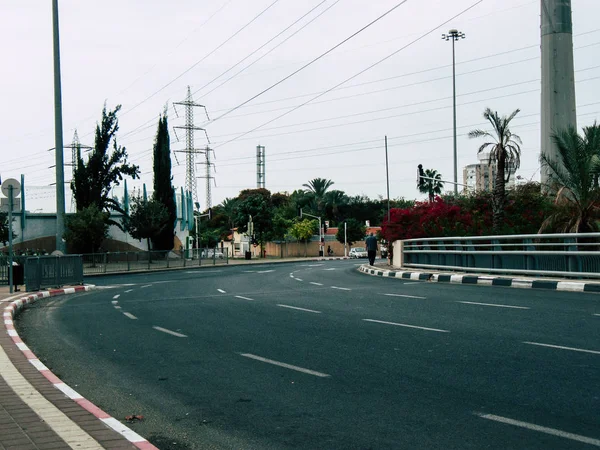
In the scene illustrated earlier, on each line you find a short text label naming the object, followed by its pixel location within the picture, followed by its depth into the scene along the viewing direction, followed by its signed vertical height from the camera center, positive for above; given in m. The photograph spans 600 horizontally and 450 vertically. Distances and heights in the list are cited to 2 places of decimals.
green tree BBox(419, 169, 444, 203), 82.43 +4.57
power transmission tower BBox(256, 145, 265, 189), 119.50 +10.53
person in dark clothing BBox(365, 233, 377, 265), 38.06 -1.28
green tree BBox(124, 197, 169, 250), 53.59 +0.70
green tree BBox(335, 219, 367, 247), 98.62 -1.00
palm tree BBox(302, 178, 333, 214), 101.81 +4.99
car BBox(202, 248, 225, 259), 59.72 -2.45
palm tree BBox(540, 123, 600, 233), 21.89 +1.13
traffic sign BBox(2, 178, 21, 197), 21.14 +1.37
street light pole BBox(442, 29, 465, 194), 52.31 +12.21
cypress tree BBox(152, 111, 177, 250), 61.06 +4.40
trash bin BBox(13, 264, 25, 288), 25.97 -1.66
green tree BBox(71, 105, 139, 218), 54.03 +4.60
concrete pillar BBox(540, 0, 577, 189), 34.78 +7.68
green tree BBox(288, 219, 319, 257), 90.75 -0.62
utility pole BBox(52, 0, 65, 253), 25.62 +3.43
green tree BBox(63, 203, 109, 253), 45.66 +0.02
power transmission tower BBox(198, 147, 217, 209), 80.96 +6.52
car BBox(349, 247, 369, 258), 78.62 -3.26
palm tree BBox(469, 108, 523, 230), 29.72 +2.97
